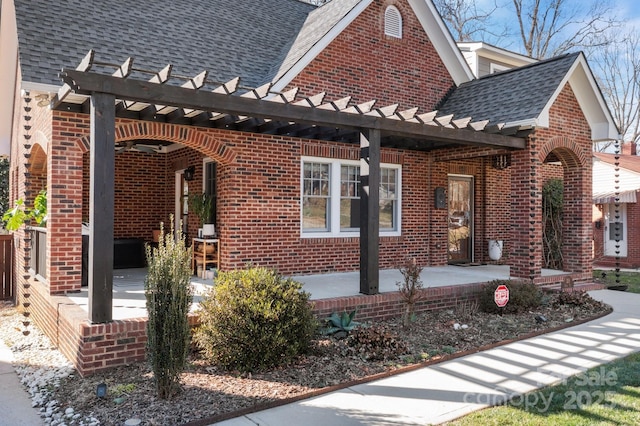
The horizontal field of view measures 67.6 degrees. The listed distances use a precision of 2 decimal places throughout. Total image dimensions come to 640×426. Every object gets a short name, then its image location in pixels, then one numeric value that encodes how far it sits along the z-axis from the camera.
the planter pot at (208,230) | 9.32
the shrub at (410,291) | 7.05
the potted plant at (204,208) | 9.62
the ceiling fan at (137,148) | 10.16
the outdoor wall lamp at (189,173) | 10.80
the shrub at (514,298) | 8.23
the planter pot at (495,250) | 12.70
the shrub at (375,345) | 5.86
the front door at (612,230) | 19.36
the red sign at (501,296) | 7.71
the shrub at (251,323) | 5.27
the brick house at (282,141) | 6.62
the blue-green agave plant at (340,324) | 6.58
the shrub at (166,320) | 4.56
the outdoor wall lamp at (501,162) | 12.34
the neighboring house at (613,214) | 19.00
